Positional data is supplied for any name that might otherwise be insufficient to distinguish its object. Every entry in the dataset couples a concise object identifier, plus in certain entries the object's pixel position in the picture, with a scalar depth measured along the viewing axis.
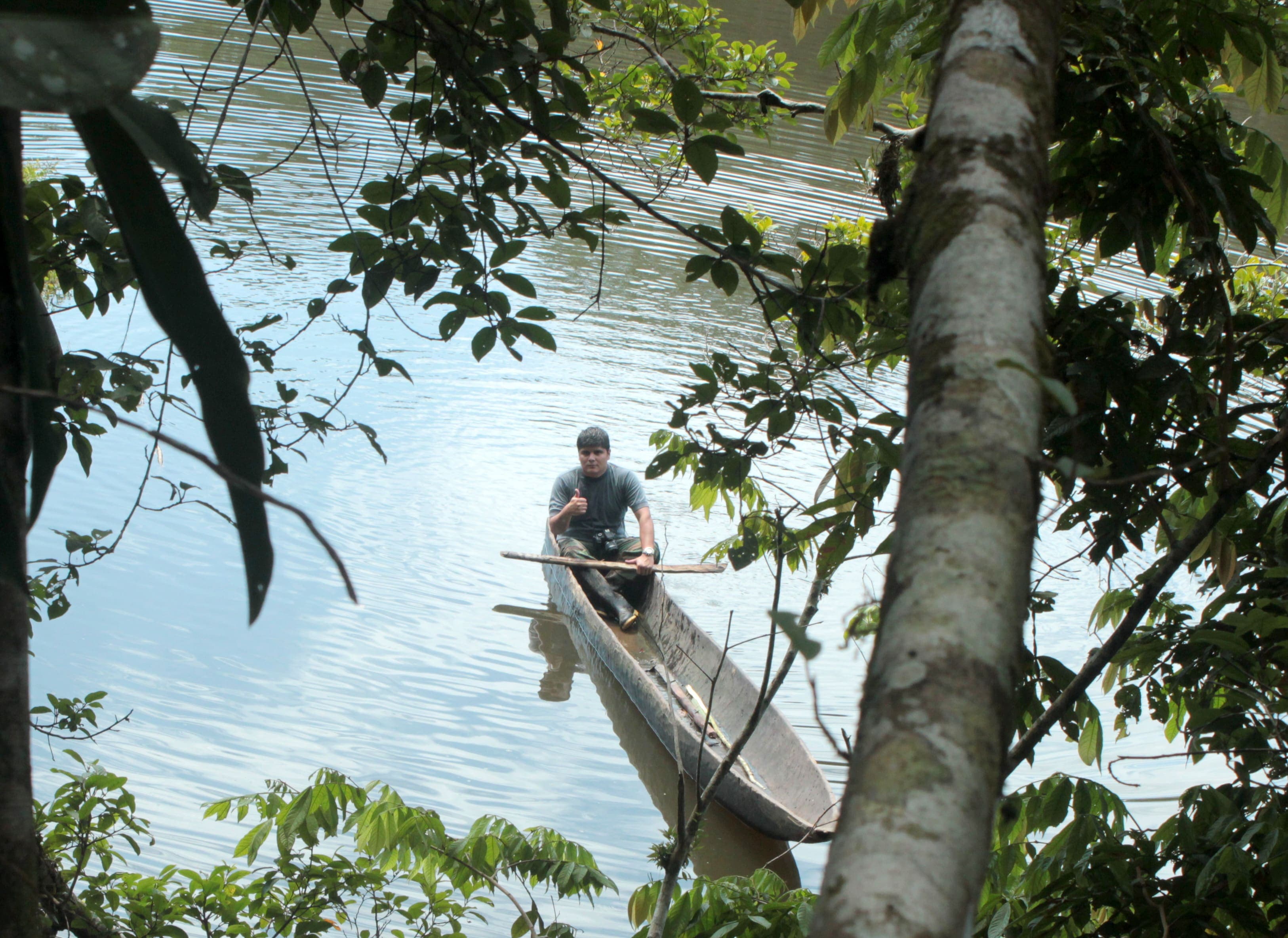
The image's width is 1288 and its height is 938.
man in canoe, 33.59
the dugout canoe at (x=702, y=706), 31.80
